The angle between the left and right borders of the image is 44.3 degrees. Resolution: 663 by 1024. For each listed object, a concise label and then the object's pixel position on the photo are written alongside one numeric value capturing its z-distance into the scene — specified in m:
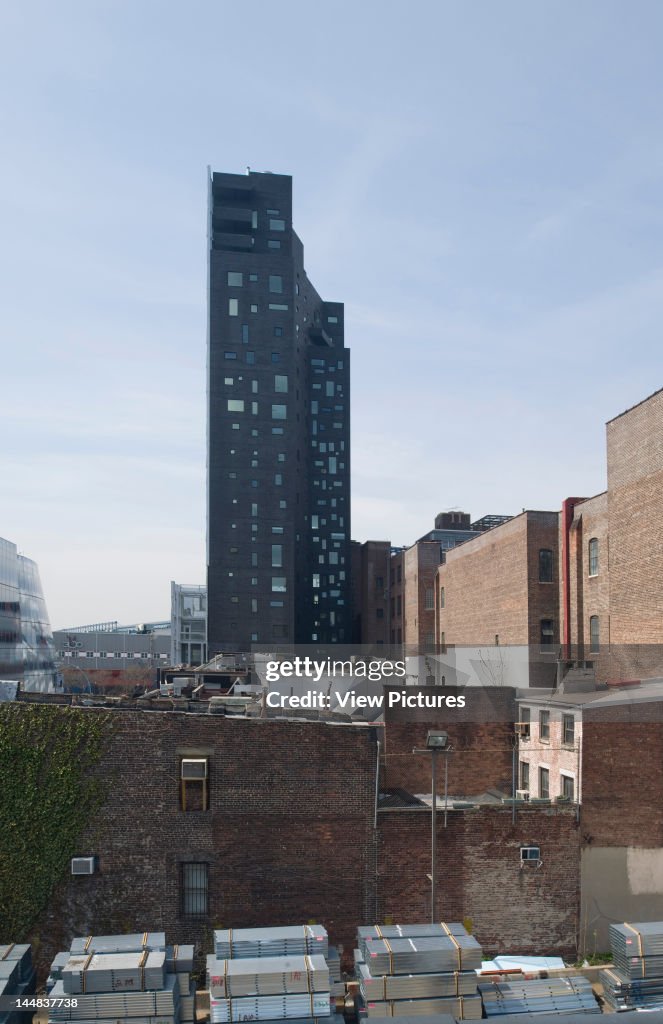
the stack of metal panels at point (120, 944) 15.82
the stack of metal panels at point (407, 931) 16.12
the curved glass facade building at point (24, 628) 80.00
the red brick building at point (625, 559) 30.95
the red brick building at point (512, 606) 39.44
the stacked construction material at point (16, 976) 14.84
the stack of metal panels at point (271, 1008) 14.37
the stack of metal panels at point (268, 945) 15.90
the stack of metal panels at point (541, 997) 15.05
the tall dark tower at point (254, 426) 90.00
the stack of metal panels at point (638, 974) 15.53
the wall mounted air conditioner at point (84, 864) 19.19
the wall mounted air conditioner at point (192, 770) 19.62
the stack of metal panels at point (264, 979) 14.61
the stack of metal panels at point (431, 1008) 14.83
